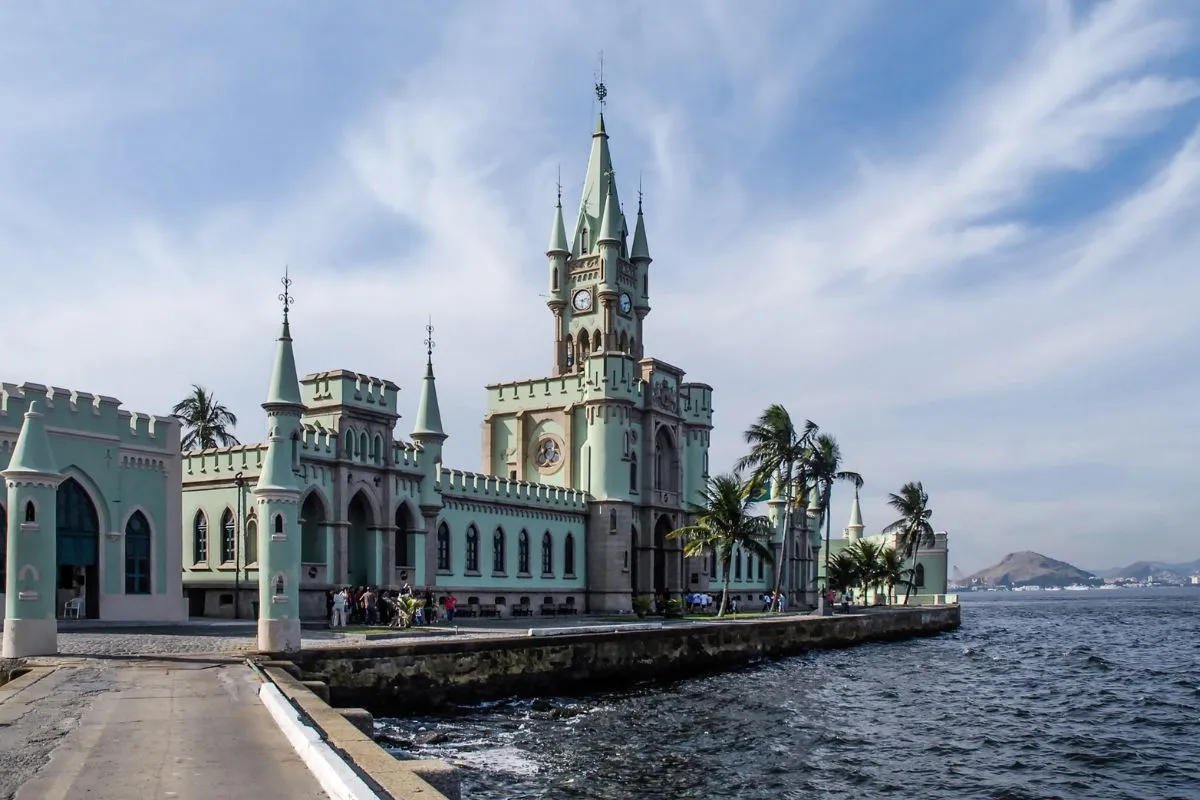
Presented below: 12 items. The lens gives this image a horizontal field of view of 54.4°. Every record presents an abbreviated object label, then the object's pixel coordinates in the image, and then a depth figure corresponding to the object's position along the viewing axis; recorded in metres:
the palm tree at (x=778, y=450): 60.91
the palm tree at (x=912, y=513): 81.19
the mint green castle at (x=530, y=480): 42.50
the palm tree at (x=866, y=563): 83.25
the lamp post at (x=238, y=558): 41.94
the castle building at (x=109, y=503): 34.22
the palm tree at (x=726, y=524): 57.59
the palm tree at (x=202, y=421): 63.03
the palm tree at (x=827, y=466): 61.12
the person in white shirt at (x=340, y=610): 37.06
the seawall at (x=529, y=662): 26.45
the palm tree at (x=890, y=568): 82.50
